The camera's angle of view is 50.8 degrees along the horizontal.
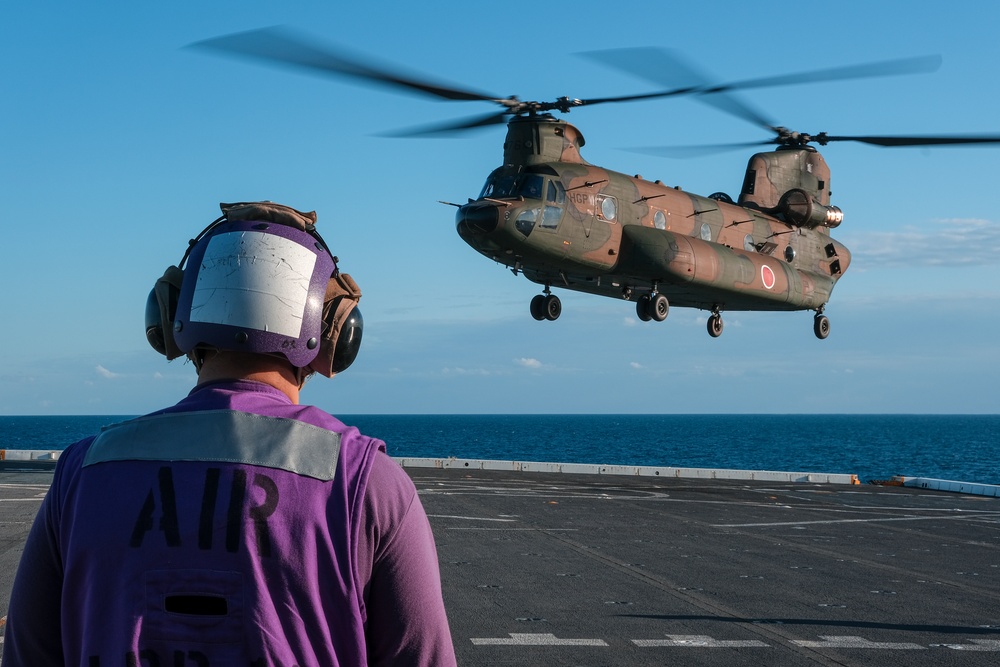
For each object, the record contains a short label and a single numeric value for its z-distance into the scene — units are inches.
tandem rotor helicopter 906.1
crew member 87.5
